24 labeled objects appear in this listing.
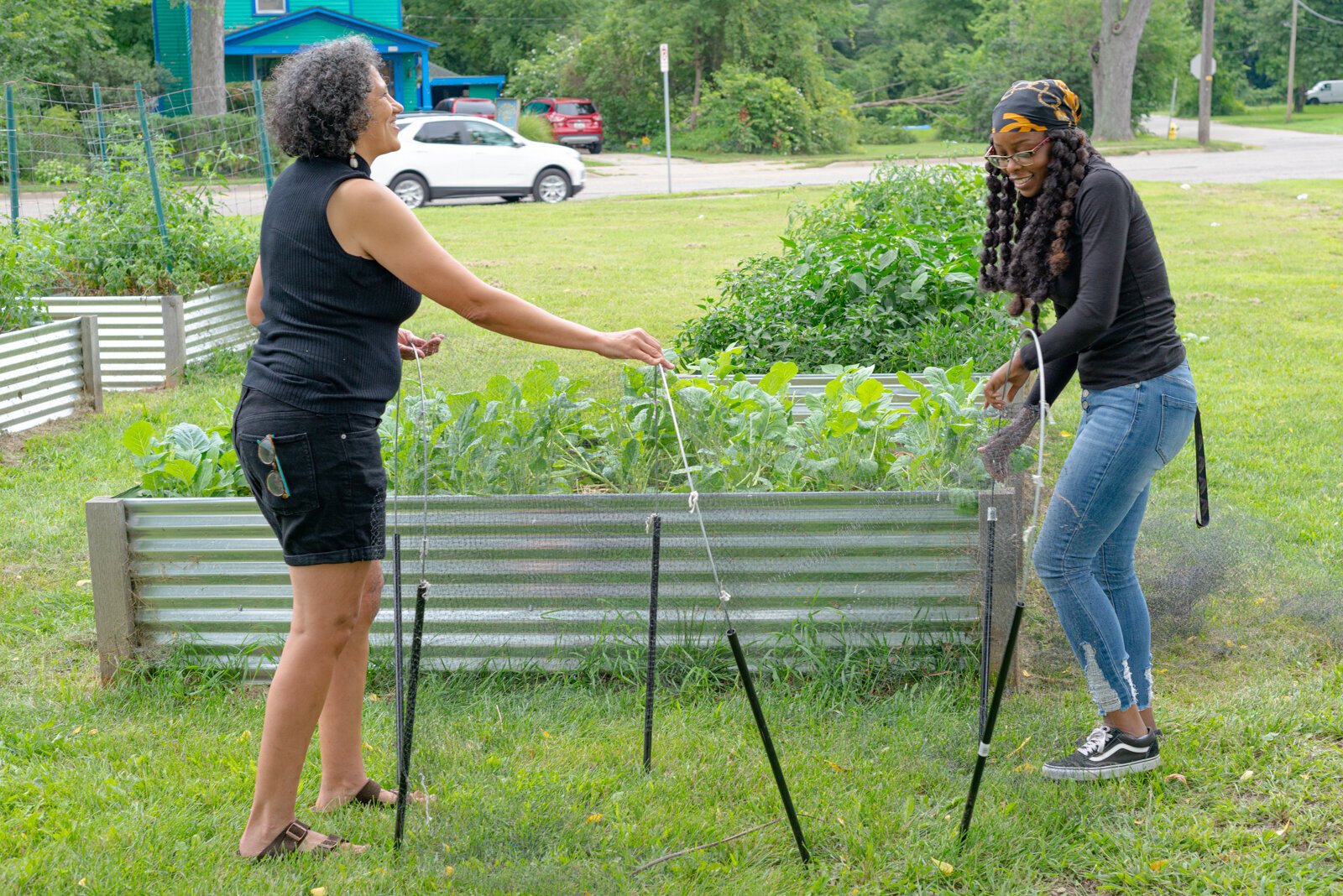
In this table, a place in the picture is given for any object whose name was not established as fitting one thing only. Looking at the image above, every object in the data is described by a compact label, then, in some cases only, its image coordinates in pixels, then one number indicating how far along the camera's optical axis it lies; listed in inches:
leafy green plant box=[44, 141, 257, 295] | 339.6
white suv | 835.4
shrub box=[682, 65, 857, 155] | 1453.0
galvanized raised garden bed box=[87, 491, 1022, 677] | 149.7
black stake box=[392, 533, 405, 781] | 114.5
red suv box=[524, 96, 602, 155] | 1487.5
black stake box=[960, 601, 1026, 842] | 113.0
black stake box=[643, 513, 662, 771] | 126.9
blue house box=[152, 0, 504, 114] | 1453.0
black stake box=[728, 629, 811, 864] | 112.0
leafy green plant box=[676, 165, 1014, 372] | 238.7
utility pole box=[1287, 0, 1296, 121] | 1948.8
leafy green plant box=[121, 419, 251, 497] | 162.4
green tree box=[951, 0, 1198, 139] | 1632.6
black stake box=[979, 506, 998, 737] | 115.7
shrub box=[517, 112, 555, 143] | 1353.3
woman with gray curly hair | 108.7
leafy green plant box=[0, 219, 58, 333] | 287.0
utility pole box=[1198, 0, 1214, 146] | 1235.4
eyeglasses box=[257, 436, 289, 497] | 110.7
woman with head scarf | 119.3
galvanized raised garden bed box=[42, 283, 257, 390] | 329.7
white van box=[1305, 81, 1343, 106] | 2251.5
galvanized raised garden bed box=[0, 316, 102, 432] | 278.8
